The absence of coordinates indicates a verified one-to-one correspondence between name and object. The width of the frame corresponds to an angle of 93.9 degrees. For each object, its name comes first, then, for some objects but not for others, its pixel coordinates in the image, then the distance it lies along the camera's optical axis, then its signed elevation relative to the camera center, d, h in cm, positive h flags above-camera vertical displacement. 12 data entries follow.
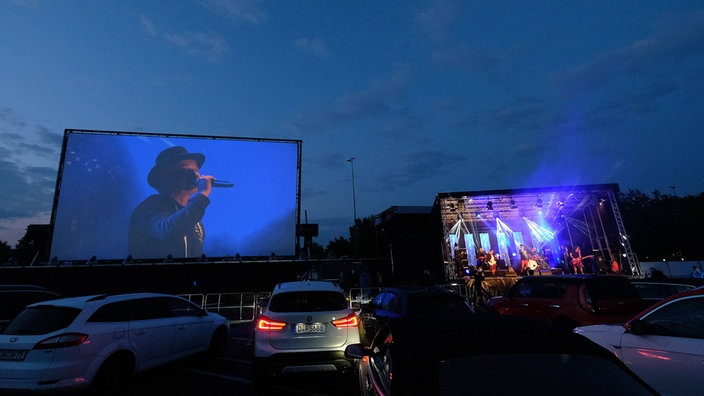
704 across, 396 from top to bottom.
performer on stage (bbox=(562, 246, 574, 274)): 1890 +11
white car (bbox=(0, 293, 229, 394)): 440 -70
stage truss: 1667 +251
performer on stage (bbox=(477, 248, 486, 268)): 1940 +61
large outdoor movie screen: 1678 +461
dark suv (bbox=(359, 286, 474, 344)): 588 -58
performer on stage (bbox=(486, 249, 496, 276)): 1948 +35
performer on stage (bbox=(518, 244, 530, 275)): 1991 +54
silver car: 481 -81
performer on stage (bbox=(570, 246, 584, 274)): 1806 +4
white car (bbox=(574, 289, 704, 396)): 325 -93
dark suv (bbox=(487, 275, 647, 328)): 618 -76
